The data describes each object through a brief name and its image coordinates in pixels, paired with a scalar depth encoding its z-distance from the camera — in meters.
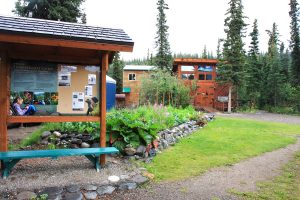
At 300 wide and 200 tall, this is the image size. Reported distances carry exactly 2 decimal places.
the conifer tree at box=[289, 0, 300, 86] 31.08
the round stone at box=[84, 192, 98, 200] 4.10
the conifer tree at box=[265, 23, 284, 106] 27.28
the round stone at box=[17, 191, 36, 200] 3.91
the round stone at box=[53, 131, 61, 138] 6.75
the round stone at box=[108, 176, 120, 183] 4.68
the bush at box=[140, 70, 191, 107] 19.73
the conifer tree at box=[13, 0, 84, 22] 13.78
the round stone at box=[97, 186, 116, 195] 4.29
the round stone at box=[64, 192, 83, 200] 3.97
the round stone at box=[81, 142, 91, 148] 6.21
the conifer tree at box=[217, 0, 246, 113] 23.97
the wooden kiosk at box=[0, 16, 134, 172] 4.56
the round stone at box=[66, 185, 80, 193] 4.21
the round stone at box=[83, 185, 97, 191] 4.32
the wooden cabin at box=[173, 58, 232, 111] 26.56
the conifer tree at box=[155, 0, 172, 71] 33.59
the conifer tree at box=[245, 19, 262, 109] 27.23
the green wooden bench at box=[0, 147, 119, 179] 4.50
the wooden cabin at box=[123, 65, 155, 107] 31.03
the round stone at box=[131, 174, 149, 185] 4.69
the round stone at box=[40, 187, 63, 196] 4.08
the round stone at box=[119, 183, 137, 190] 4.49
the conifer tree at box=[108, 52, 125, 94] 39.81
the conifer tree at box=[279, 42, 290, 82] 33.16
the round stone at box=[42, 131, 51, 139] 6.84
